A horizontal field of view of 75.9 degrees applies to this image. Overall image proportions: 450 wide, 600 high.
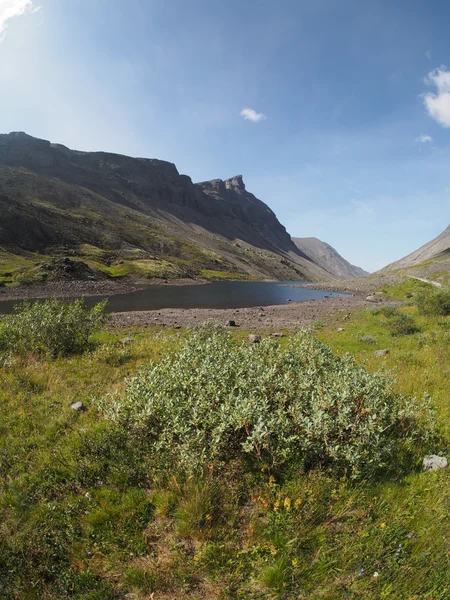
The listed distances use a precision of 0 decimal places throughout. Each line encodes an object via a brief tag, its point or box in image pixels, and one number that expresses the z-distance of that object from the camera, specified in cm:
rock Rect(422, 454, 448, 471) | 579
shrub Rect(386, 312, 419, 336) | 2052
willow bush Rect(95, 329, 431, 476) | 541
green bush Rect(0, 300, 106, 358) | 1417
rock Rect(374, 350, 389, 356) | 1536
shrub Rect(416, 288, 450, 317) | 2386
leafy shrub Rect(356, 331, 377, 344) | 1880
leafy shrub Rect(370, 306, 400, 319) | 2428
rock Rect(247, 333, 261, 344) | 1984
